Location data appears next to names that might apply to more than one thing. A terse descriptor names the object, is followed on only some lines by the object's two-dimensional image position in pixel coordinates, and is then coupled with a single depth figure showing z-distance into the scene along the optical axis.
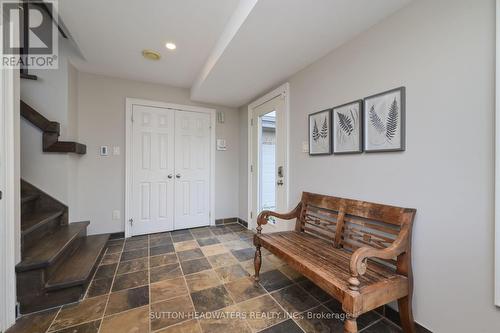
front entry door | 2.80
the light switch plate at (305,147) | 2.33
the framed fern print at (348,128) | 1.74
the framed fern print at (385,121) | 1.46
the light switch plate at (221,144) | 3.77
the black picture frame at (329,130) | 2.02
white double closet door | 3.18
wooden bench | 1.17
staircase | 1.57
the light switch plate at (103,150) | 2.98
